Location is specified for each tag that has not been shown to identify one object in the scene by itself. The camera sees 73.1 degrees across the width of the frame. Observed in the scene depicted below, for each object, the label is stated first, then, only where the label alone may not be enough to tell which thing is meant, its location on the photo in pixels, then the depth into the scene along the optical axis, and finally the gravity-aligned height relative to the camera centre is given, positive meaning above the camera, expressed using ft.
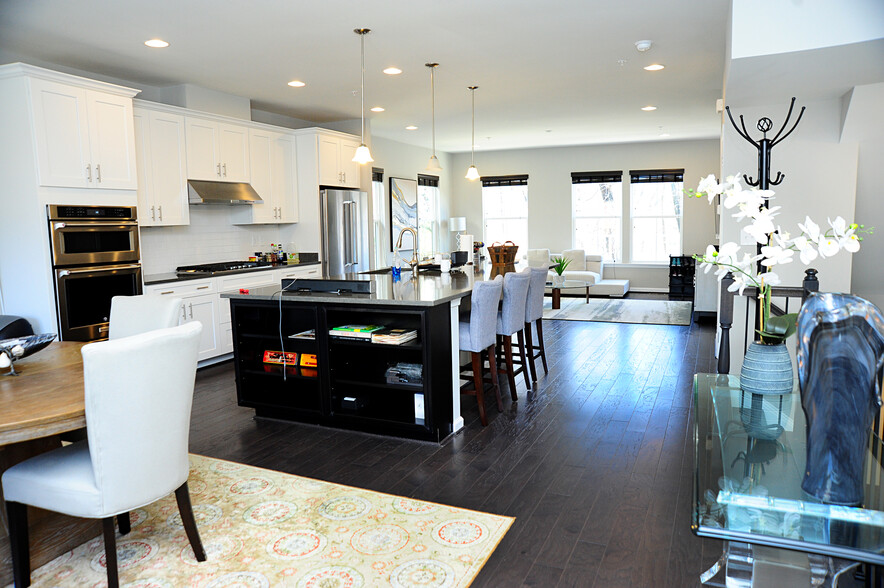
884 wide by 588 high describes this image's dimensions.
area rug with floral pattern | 7.38 -4.12
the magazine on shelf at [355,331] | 11.90 -1.86
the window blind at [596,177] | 36.68 +3.48
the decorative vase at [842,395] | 4.49 -1.29
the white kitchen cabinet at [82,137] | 13.79 +2.64
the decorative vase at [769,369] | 6.52 -1.52
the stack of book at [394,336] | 11.52 -1.91
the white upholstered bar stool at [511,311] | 13.93 -1.78
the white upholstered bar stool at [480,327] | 12.37 -1.92
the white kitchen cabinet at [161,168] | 16.79 +2.15
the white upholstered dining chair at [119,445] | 6.46 -2.30
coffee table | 28.18 -2.68
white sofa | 34.06 -2.16
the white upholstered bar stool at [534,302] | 15.66 -1.77
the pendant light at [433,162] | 18.55 +2.37
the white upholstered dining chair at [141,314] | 10.03 -1.20
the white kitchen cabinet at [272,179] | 20.97 +2.24
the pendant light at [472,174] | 21.54 +2.25
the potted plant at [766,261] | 5.60 -0.30
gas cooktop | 18.28 -0.83
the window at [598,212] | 37.01 +1.37
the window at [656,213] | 35.91 +1.19
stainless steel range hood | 18.25 +1.55
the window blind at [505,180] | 38.55 +3.58
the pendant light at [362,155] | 15.55 +2.17
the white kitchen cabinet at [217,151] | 18.39 +2.91
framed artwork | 32.37 +1.63
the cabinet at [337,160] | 22.52 +3.07
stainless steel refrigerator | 22.84 +0.24
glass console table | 4.06 -1.98
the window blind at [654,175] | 35.55 +3.41
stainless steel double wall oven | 14.15 -0.47
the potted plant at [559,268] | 29.87 -1.80
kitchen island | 11.64 -2.57
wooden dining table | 6.37 -1.83
